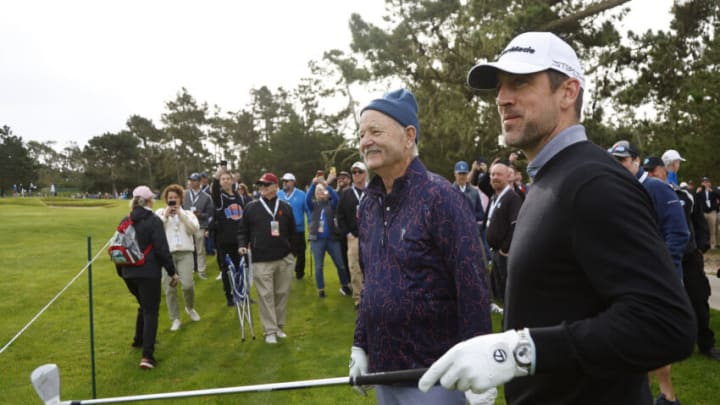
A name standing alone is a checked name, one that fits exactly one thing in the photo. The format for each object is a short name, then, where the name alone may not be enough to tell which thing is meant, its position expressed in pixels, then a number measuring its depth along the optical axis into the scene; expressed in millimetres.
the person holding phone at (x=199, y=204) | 11492
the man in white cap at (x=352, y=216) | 8719
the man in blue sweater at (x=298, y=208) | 11459
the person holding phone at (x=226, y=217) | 9547
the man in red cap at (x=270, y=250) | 7348
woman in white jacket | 8039
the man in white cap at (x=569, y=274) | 1207
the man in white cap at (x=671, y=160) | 6676
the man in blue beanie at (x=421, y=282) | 2418
